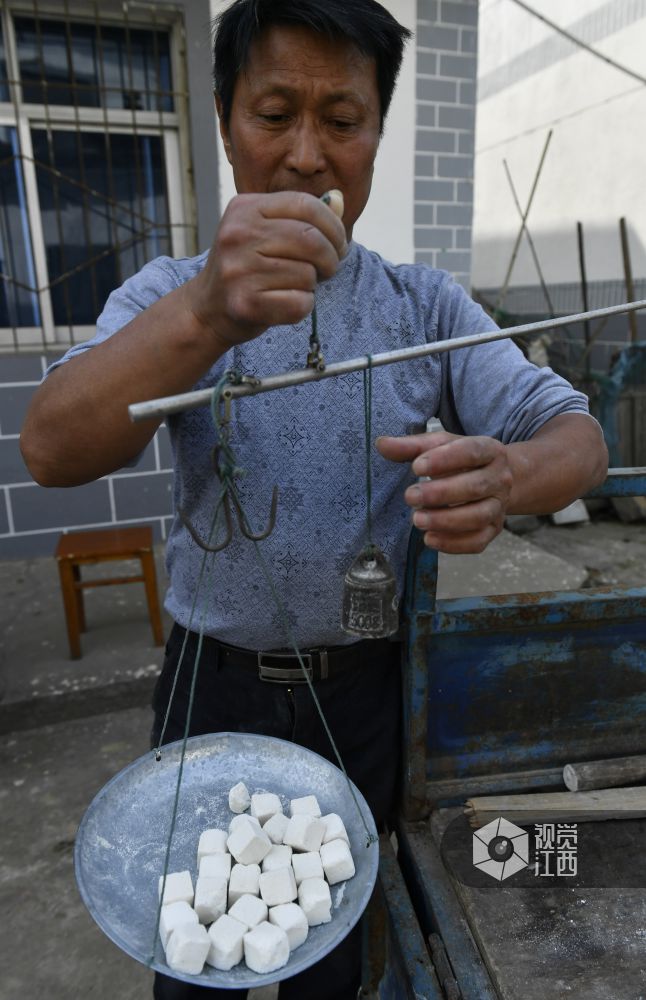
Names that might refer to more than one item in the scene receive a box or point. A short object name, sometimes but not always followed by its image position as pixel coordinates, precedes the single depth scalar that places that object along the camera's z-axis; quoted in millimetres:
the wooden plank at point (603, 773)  1414
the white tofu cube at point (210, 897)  1109
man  965
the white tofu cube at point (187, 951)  995
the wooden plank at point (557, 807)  1354
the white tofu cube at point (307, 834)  1188
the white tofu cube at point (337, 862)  1139
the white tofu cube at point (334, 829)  1195
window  3840
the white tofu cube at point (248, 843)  1177
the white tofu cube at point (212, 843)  1198
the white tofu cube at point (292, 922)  1060
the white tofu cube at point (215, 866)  1151
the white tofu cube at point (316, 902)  1092
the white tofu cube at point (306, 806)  1240
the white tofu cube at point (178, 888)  1098
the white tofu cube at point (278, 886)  1142
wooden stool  3344
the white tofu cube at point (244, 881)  1166
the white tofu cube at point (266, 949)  1003
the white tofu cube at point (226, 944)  1032
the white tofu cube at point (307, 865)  1153
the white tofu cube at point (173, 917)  1036
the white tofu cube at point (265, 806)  1246
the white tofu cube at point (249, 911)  1095
